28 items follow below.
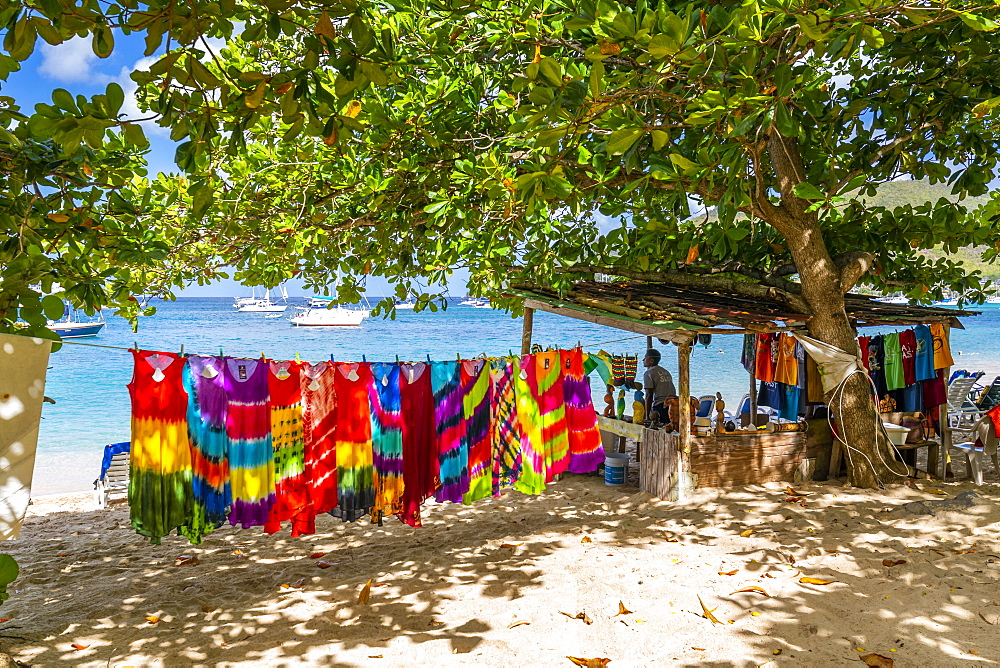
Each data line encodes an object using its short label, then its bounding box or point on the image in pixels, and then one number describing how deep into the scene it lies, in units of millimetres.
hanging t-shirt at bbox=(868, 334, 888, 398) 8312
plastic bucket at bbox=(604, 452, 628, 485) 8406
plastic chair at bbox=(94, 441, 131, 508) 8923
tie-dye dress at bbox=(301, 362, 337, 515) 5008
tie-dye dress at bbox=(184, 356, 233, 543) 4559
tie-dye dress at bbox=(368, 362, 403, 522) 5250
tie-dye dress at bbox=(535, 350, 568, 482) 6254
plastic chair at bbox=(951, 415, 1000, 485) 7770
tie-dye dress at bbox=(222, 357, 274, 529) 4707
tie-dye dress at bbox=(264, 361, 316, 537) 4863
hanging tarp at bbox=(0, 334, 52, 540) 3240
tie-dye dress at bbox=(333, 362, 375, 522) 5117
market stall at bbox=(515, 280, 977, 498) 7137
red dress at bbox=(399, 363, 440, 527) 5375
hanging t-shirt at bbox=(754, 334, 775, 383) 8656
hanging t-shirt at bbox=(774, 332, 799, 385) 8188
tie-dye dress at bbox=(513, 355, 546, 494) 6062
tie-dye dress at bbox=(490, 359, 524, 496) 5918
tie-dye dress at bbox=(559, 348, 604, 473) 6473
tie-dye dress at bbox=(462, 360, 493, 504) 5719
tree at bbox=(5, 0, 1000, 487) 3023
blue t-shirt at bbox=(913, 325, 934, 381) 8070
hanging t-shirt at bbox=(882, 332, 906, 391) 8188
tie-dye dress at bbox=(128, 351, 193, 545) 4375
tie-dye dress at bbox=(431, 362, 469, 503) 5555
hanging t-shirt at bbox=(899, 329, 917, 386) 8188
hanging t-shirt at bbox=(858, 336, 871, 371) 8079
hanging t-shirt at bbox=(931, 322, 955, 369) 8039
